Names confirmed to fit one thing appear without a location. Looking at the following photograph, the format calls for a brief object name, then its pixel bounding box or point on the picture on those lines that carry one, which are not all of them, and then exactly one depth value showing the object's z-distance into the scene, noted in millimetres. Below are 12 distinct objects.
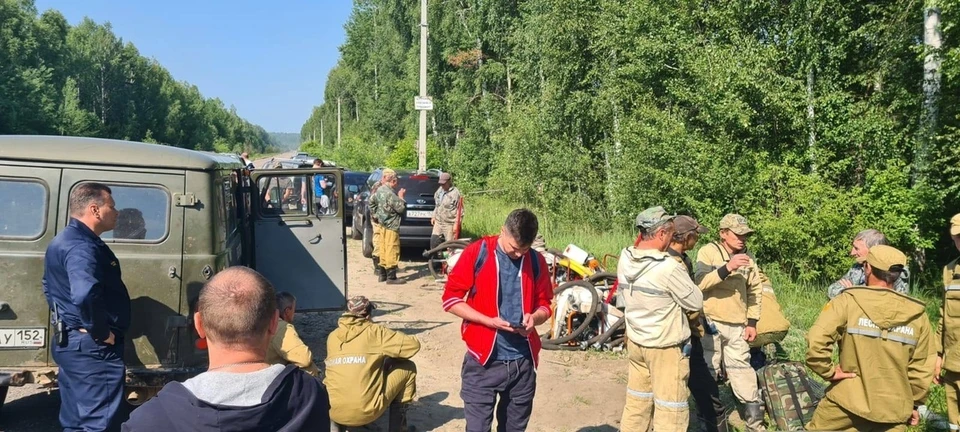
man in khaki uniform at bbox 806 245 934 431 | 3619
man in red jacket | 3746
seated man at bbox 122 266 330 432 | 1669
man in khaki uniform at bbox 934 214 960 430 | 4004
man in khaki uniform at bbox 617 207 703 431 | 3896
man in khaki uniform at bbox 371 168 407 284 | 10398
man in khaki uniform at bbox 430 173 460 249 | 10953
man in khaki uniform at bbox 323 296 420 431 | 4395
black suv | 12102
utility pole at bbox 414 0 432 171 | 17281
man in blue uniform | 3674
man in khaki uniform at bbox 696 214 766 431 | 4848
